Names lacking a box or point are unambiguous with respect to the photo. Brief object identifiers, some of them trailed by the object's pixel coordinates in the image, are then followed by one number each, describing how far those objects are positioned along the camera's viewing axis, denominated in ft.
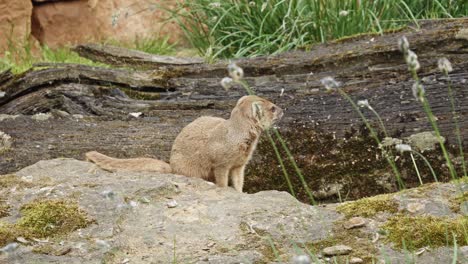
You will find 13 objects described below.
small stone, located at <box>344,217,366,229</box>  24.84
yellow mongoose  33.53
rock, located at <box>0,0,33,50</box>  61.87
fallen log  36.04
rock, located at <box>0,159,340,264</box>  24.22
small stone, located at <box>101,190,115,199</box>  18.99
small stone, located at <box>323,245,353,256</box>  23.39
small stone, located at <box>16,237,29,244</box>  24.93
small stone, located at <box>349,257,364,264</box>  22.88
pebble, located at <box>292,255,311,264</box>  15.65
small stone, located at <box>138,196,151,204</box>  27.66
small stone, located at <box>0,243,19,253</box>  18.17
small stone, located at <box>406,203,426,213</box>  25.38
